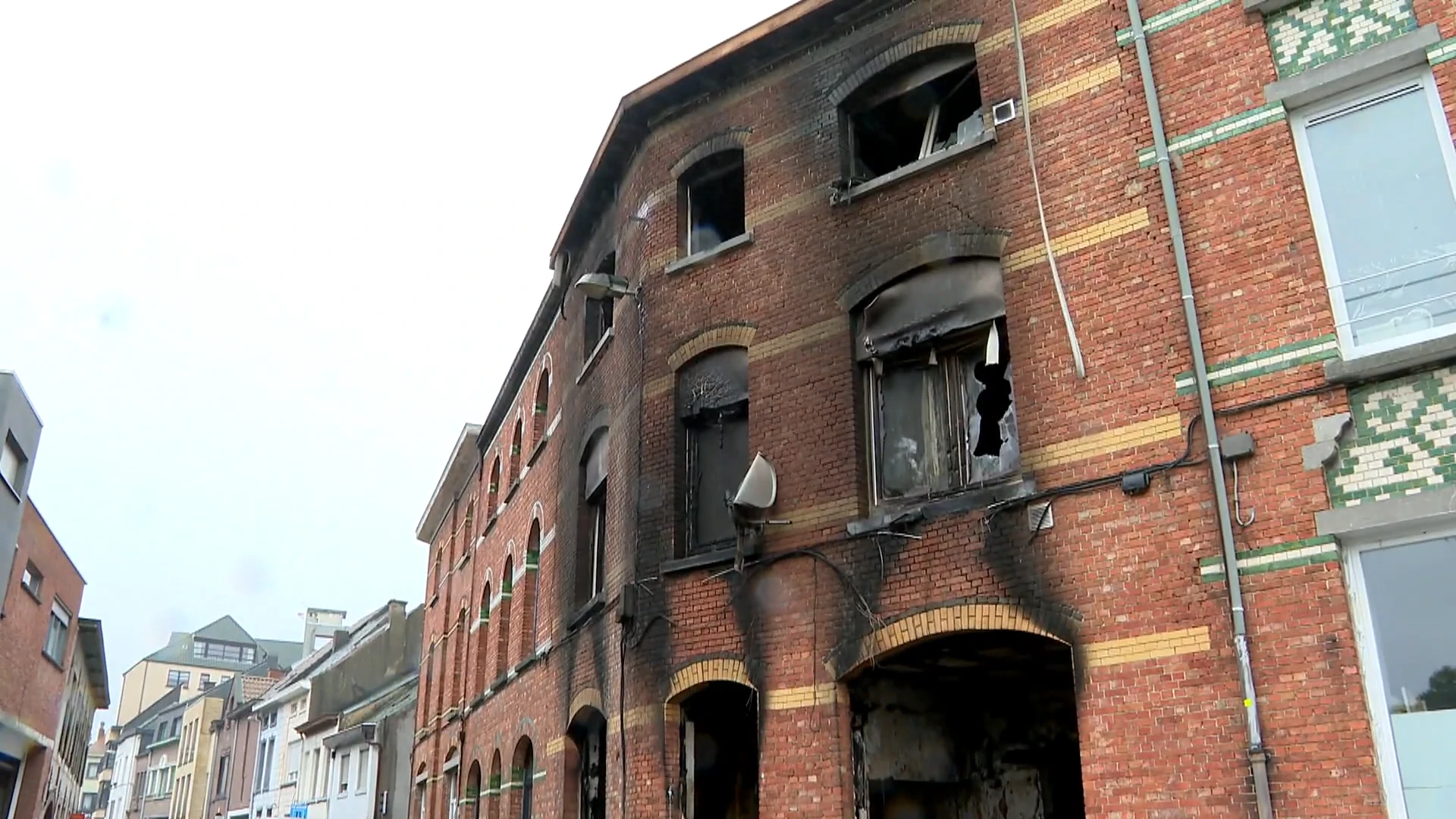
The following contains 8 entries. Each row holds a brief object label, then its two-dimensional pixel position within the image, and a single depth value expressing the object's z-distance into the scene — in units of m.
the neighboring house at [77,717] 37.54
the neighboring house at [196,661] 95.62
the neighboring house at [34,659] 25.34
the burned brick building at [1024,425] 7.79
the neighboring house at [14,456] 21.53
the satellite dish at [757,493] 10.85
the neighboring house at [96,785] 88.12
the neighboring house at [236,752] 49.53
